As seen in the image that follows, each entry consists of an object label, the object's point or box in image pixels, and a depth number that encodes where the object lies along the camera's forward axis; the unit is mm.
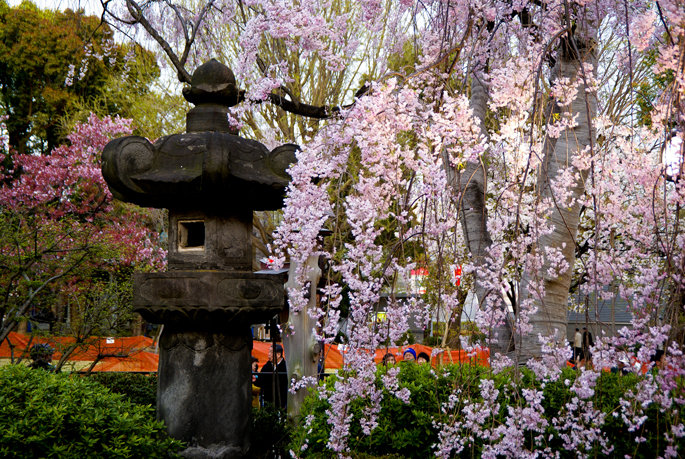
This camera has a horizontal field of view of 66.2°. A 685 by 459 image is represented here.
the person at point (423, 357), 11848
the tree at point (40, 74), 16047
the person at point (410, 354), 10002
